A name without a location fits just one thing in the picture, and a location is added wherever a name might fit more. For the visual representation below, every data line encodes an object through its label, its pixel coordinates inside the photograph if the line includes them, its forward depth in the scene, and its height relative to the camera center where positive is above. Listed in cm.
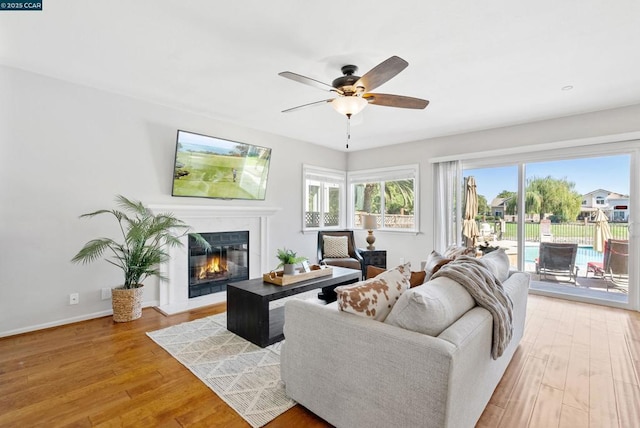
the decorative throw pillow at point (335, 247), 518 -58
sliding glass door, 385 -8
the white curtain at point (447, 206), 498 +14
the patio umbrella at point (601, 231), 392 -21
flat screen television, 386 +64
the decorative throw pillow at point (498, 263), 232 -40
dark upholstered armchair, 479 -66
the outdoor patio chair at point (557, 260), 420 -65
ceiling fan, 225 +103
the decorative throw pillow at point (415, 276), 225 -47
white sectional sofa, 129 -76
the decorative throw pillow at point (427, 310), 142 -47
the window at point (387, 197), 554 +35
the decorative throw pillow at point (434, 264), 234 -41
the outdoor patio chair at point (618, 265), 380 -64
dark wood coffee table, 267 -88
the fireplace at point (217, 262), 402 -70
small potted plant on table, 313 -51
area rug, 190 -120
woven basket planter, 322 -97
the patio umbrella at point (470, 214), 488 +1
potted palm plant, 321 -40
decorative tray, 298 -65
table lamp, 557 -21
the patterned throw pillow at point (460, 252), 264 -34
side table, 526 -76
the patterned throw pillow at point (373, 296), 162 -46
